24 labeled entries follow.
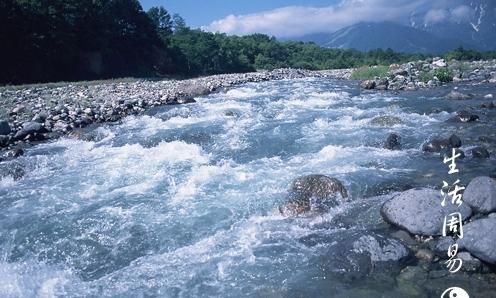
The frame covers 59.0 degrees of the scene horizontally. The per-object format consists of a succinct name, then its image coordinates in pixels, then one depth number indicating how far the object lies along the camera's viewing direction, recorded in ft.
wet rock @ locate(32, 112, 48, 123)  52.65
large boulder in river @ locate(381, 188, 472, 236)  22.16
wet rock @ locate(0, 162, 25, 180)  36.55
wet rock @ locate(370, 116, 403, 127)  48.98
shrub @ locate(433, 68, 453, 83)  83.92
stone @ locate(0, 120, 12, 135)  47.06
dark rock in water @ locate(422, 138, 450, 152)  37.22
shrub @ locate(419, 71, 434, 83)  84.95
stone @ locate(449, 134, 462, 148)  37.41
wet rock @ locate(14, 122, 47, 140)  47.65
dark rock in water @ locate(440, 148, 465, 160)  34.67
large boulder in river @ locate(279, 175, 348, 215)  26.78
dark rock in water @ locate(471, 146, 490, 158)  34.12
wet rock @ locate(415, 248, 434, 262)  20.24
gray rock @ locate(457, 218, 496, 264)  18.89
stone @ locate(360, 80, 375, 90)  85.15
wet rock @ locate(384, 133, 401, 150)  39.17
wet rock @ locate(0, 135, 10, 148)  45.08
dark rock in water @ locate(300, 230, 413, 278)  19.97
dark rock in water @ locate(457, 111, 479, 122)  47.50
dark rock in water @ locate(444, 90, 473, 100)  62.49
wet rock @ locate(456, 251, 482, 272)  19.03
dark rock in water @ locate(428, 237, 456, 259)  20.30
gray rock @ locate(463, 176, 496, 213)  22.86
